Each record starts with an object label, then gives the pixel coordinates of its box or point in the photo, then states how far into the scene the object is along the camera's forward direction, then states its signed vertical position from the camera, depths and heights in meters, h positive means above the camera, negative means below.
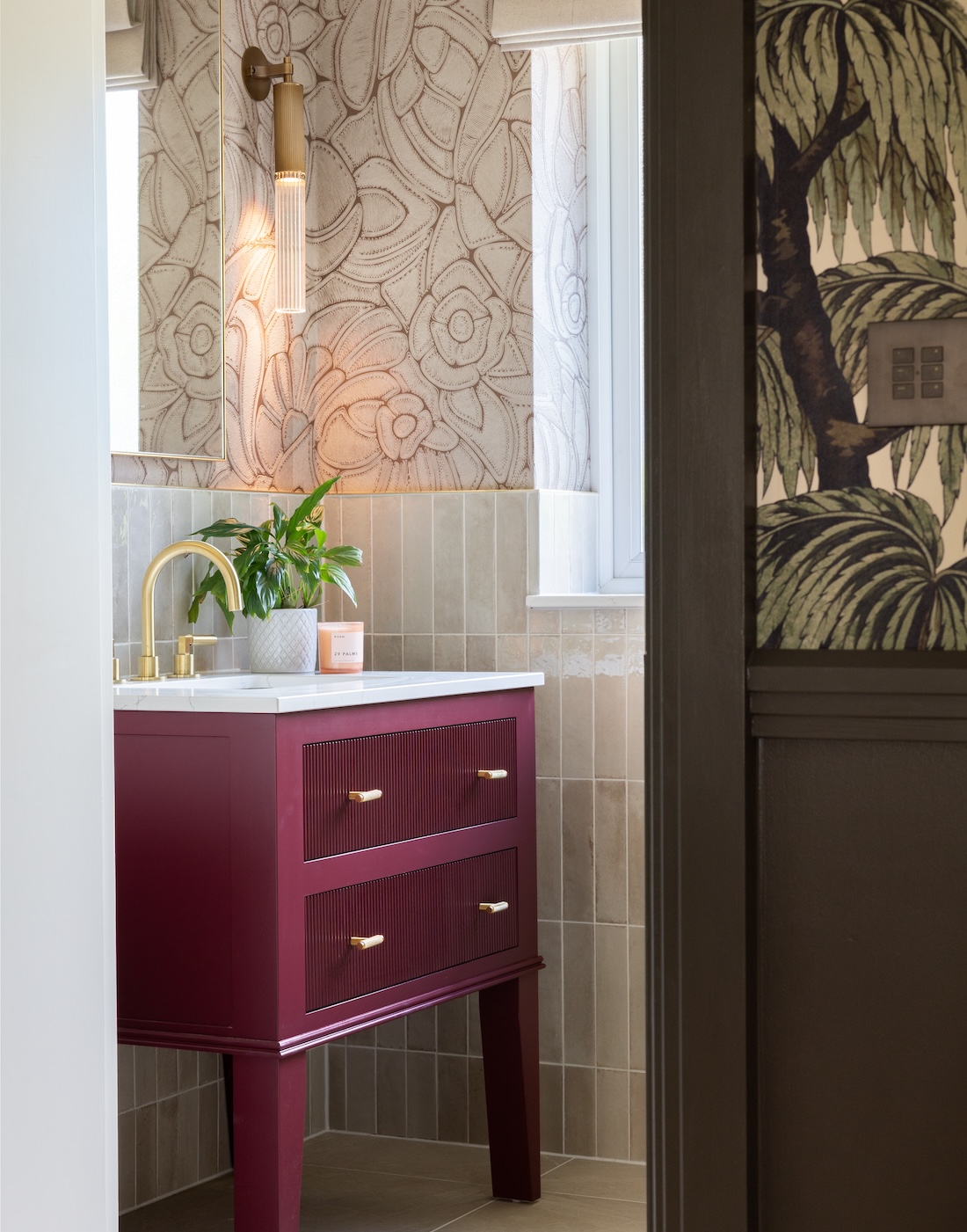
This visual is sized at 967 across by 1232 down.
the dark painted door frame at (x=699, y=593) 1.37 +0.03
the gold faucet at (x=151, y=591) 2.49 +0.05
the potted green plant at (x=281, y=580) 2.70 +0.08
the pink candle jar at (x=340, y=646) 2.75 -0.04
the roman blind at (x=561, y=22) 2.84 +1.13
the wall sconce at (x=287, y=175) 2.90 +0.86
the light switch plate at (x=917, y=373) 1.35 +0.22
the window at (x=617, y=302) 3.10 +0.65
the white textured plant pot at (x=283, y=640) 2.73 -0.03
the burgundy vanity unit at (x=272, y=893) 2.11 -0.39
